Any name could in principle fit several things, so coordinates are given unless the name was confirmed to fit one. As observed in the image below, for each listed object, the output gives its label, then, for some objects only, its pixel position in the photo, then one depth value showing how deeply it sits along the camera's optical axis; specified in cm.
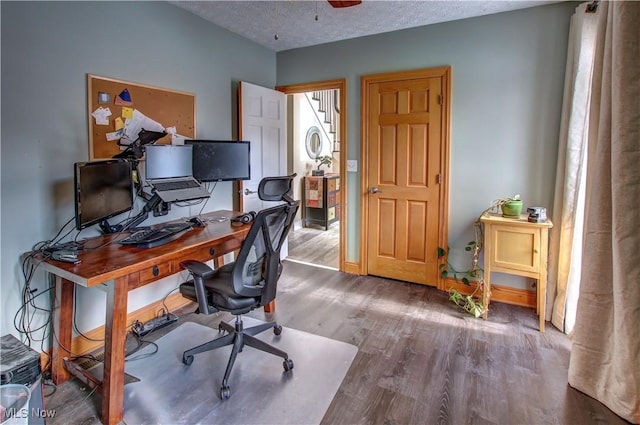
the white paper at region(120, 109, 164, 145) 257
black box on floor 160
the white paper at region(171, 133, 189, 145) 293
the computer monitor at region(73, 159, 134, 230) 187
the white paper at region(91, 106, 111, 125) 238
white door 357
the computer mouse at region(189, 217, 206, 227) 265
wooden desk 173
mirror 618
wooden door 336
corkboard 237
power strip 260
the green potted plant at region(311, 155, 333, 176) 638
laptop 241
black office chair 196
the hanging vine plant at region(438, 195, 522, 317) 293
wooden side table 265
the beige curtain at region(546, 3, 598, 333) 254
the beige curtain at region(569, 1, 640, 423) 166
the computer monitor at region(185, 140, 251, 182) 285
